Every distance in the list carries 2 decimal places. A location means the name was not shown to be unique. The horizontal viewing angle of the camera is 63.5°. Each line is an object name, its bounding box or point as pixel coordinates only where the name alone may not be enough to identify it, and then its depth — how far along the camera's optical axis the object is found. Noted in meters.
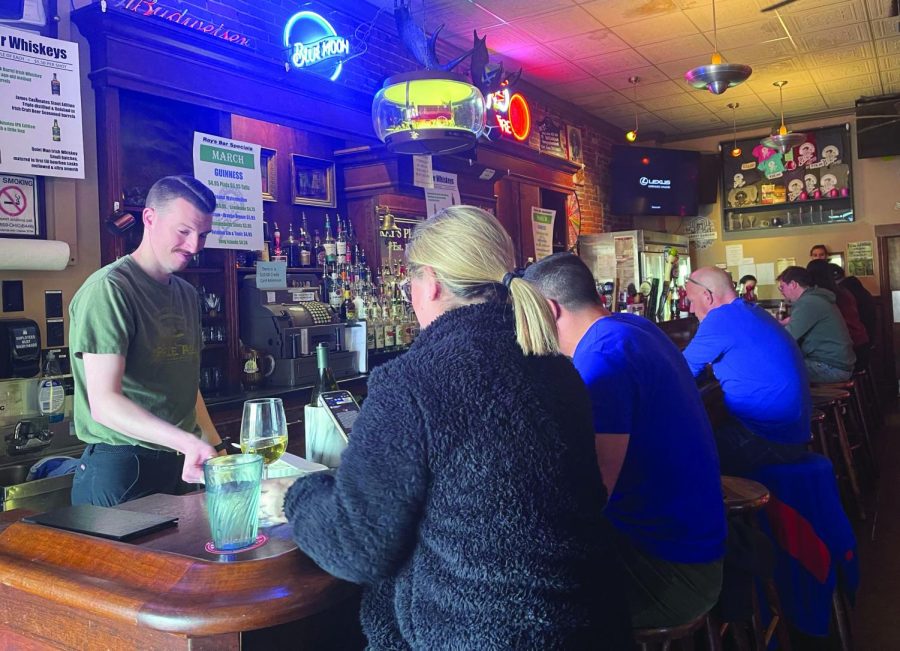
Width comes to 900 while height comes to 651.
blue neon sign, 4.44
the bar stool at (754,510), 2.27
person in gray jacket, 5.24
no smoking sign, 3.19
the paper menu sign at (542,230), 7.25
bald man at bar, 3.05
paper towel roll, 3.04
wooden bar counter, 1.05
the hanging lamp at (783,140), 7.20
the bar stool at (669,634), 1.71
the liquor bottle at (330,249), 4.87
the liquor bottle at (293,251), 4.74
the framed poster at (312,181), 4.92
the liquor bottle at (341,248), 4.89
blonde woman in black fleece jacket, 1.12
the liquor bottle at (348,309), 4.84
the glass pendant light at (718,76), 4.83
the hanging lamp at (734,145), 9.54
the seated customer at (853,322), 6.53
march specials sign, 4.08
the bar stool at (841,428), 4.36
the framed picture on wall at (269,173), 4.67
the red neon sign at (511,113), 6.80
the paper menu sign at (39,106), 3.17
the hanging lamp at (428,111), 3.88
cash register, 4.11
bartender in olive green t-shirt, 1.90
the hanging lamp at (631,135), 8.79
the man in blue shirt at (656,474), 1.80
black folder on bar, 1.24
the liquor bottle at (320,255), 4.91
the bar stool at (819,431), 3.96
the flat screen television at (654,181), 9.30
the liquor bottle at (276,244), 4.59
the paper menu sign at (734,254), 10.05
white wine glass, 1.42
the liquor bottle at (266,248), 4.46
